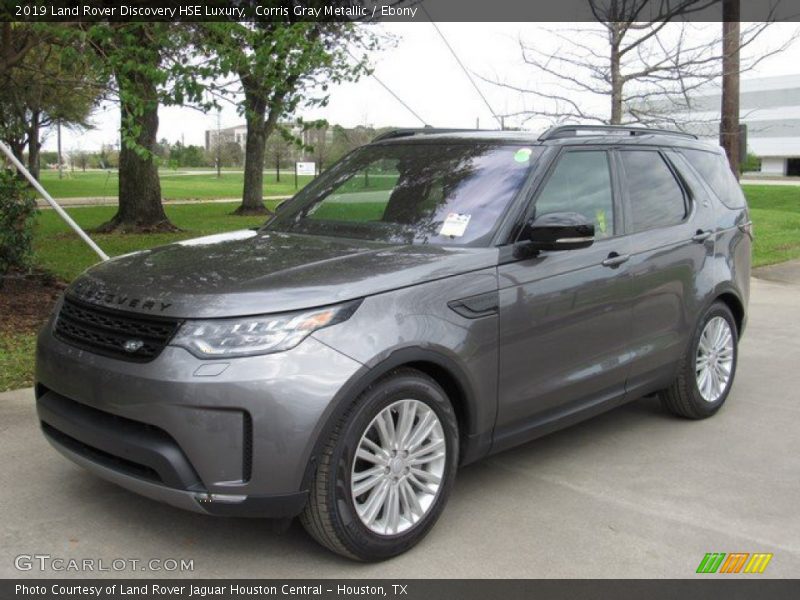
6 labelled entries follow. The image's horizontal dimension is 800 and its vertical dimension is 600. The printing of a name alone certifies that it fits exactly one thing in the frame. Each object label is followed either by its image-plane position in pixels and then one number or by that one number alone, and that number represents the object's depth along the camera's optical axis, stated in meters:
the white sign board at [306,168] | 53.12
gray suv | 3.25
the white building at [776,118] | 79.50
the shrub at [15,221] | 8.46
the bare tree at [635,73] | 13.23
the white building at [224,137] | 69.94
